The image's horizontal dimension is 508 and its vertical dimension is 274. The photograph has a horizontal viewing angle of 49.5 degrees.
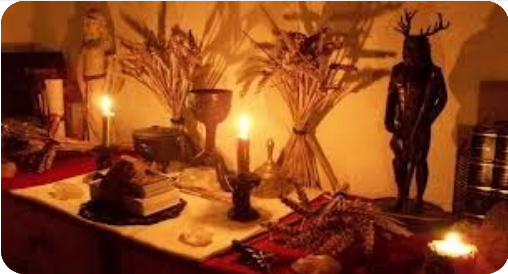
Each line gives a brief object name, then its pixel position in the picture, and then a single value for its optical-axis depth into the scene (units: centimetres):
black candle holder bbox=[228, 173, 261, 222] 133
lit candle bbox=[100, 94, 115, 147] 162
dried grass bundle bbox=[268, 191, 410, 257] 117
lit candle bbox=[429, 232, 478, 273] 101
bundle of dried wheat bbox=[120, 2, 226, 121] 185
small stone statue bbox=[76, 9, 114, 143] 201
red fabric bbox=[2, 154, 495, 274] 110
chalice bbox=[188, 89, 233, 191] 166
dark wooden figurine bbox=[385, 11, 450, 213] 122
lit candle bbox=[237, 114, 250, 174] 134
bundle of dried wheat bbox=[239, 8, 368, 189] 149
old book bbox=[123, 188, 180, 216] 135
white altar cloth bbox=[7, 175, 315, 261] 121
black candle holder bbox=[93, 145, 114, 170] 172
